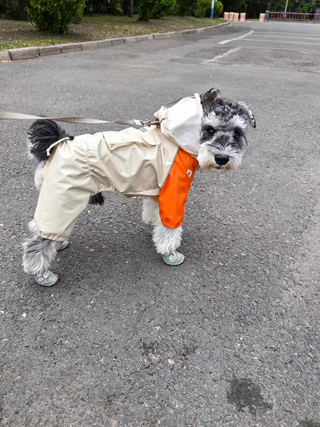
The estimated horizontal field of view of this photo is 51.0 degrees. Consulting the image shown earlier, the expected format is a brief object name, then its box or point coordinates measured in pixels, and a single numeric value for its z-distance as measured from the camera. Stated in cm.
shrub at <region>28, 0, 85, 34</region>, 1117
